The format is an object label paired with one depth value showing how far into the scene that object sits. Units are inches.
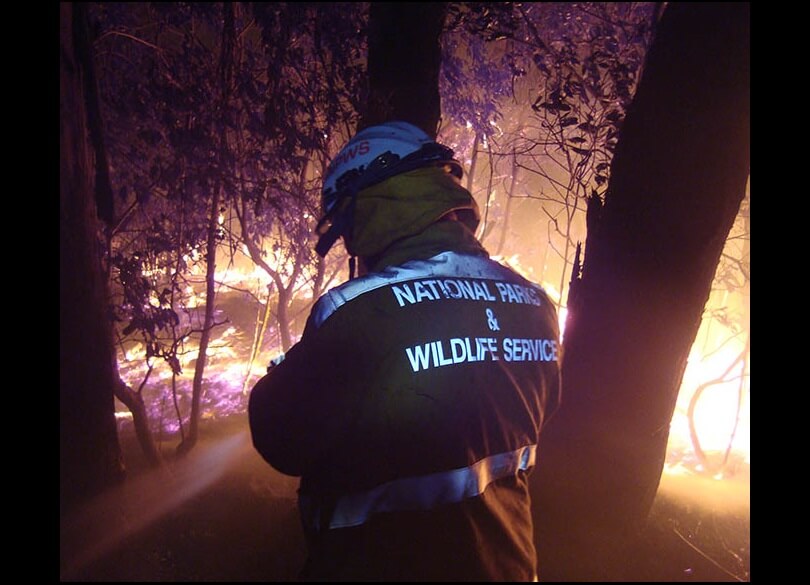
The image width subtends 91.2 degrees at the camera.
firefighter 52.2
